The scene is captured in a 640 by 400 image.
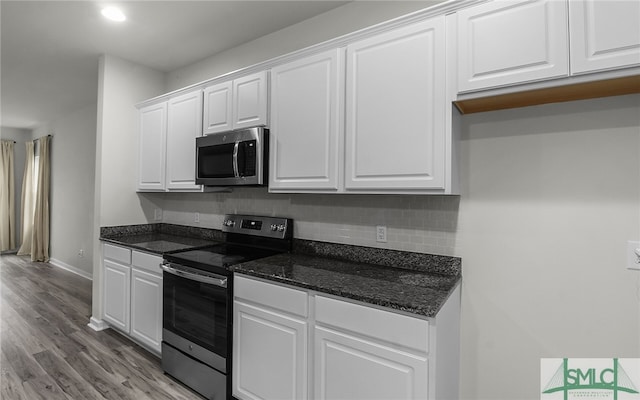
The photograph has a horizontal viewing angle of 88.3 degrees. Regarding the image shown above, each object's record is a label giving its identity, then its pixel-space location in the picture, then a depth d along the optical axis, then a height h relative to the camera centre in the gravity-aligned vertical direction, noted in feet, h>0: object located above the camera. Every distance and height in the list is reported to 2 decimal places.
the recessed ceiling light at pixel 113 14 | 8.14 +4.74
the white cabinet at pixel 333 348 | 4.61 -2.34
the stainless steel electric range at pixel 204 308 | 6.77 -2.34
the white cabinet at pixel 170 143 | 9.59 +1.82
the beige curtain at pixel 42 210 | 20.84 -0.62
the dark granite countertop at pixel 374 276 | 4.84 -1.34
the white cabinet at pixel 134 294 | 8.50 -2.61
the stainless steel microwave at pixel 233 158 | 7.63 +1.09
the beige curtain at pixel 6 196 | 22.40 +0.27
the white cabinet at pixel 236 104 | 7.77 +2.49
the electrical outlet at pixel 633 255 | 4.83 -0.73
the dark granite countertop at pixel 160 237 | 9.06 -1.18
